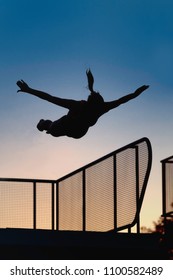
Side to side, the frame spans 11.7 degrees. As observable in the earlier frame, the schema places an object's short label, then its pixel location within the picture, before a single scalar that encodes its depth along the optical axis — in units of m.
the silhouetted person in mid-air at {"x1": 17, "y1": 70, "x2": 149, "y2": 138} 14.29
